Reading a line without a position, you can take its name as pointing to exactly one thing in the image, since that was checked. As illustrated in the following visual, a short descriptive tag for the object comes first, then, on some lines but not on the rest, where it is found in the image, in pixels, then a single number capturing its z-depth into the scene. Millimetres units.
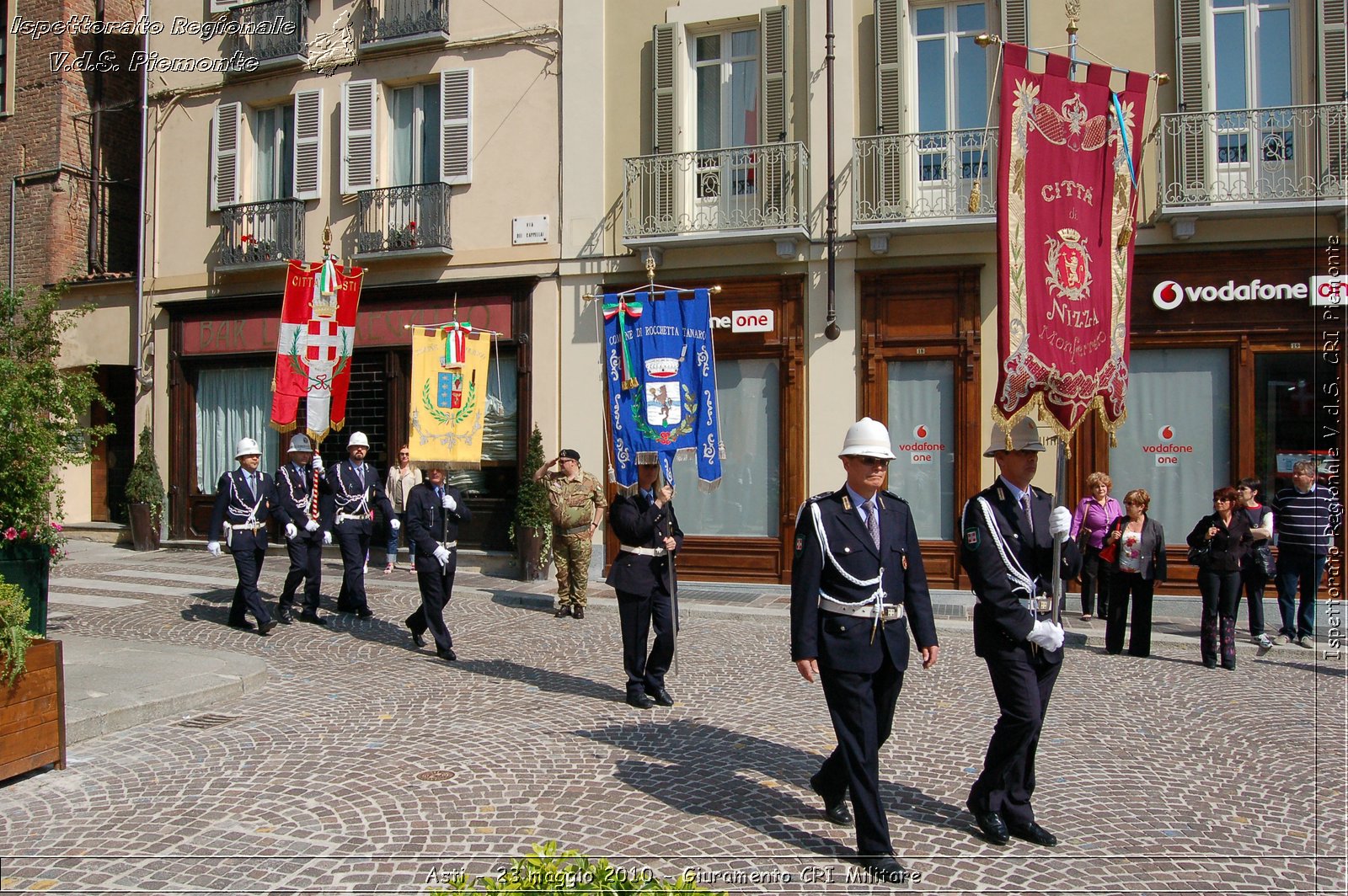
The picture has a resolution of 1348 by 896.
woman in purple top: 11156
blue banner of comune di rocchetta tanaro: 8984
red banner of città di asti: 12203
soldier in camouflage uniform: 11922
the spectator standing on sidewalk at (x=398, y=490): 15406
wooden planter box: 5598
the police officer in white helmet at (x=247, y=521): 10633
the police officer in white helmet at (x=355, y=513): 11523
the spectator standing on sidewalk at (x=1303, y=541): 10164
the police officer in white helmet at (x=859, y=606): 4738
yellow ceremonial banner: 13242
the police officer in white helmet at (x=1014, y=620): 4941
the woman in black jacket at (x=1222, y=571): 9375
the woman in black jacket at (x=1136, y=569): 9773
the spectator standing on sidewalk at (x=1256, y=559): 9867
